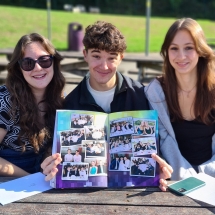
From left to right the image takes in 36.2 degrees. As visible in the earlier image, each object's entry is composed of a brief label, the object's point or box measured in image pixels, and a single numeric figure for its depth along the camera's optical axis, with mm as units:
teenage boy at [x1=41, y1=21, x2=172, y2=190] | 2414
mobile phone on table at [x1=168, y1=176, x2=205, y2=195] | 1883
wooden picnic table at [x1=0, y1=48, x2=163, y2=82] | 6715
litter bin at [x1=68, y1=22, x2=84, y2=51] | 11914
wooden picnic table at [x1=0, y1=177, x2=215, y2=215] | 1705
